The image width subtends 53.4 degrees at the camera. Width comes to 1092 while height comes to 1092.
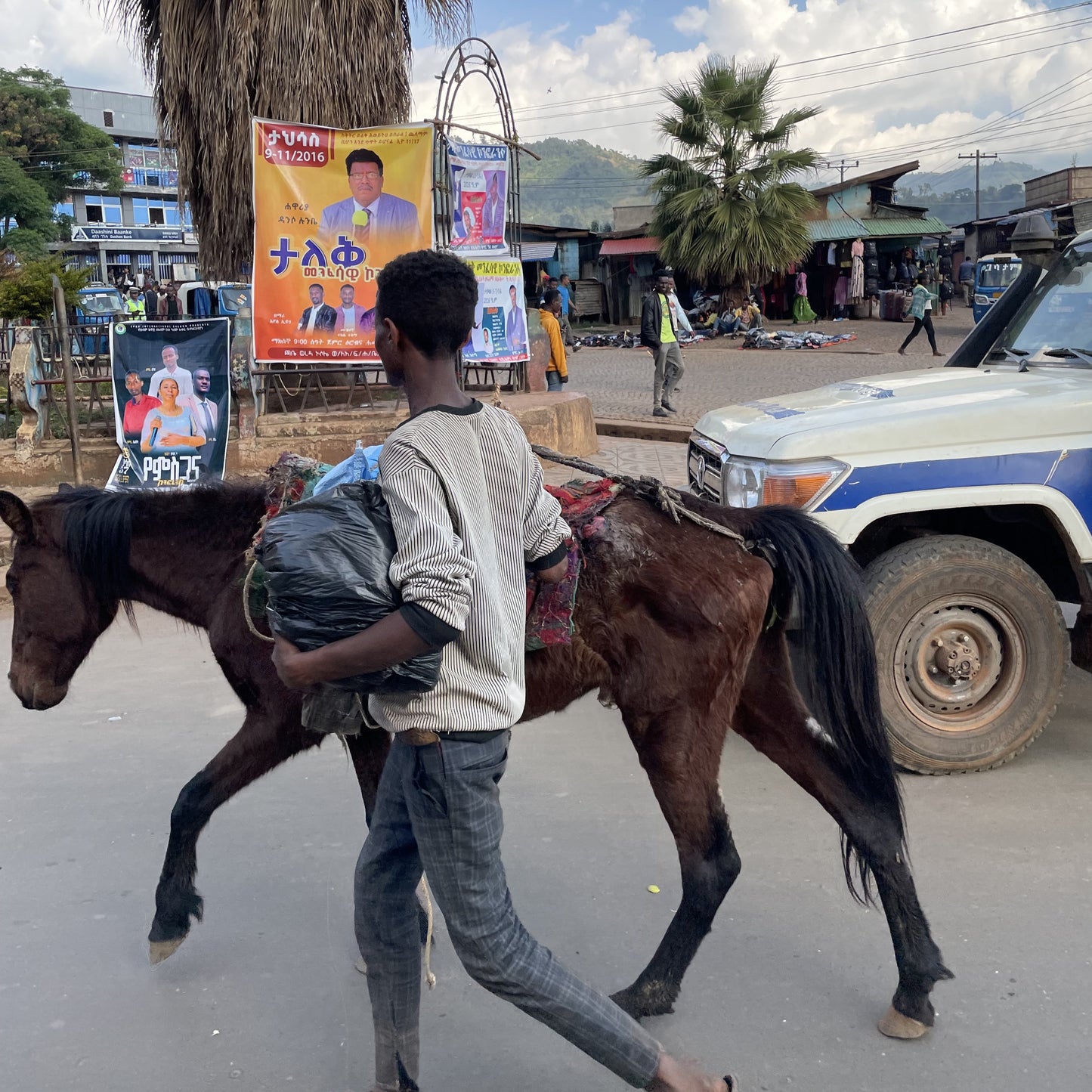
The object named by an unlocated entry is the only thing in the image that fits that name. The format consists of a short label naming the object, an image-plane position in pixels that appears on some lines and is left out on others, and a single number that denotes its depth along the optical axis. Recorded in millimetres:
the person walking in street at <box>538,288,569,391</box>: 12984
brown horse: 2809
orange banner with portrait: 9391
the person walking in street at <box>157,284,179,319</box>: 25266
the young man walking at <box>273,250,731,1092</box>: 1868
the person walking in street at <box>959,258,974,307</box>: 37125
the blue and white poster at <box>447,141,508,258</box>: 10477
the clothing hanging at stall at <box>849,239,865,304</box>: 33250
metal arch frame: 10344
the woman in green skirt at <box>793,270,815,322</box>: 32719
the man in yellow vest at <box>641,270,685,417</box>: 13805
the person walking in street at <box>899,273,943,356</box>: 21500
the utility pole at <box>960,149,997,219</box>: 63675
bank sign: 60781
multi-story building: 62188
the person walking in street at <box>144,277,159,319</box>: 28192
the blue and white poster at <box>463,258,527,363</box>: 10820
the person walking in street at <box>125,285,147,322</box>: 25375
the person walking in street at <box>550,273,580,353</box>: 21322
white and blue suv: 4090
